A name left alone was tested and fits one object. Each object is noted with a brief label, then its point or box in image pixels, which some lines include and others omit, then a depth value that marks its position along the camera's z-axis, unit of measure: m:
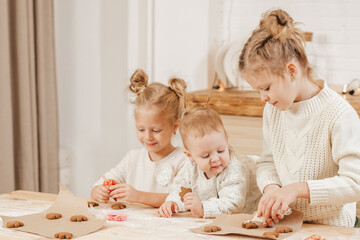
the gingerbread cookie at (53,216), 2.27
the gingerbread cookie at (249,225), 2.15
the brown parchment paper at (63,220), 2.17
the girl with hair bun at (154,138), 2.73
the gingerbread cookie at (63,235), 2.10
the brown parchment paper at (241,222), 2.11
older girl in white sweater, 2.20
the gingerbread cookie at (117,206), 2.41
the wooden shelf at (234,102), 3.49
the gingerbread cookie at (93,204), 2.44
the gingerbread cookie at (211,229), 2.13
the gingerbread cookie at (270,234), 2.08
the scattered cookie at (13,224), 2.20
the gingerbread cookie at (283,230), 2.12
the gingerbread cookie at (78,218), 2.25
